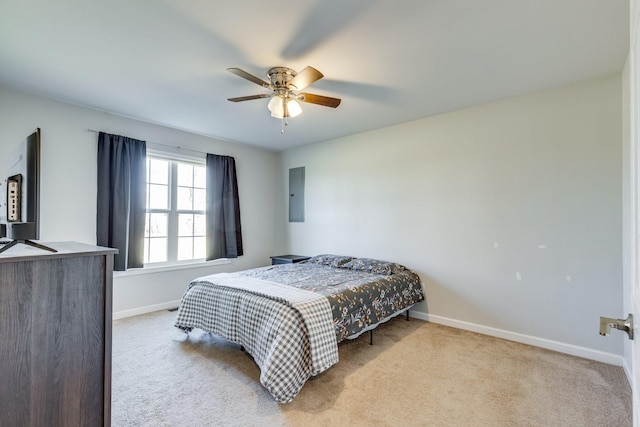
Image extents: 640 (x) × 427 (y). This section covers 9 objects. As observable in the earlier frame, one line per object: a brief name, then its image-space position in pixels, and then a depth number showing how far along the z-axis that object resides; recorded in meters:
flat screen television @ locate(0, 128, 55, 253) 1.25
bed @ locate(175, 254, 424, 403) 2.02
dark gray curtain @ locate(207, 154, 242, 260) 4.35
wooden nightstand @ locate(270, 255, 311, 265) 4.46
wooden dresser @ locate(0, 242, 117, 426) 1.07
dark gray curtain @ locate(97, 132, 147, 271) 3.38
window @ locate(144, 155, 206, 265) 3.89
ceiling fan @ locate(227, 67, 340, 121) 2.40
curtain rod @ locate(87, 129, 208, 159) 3.84
